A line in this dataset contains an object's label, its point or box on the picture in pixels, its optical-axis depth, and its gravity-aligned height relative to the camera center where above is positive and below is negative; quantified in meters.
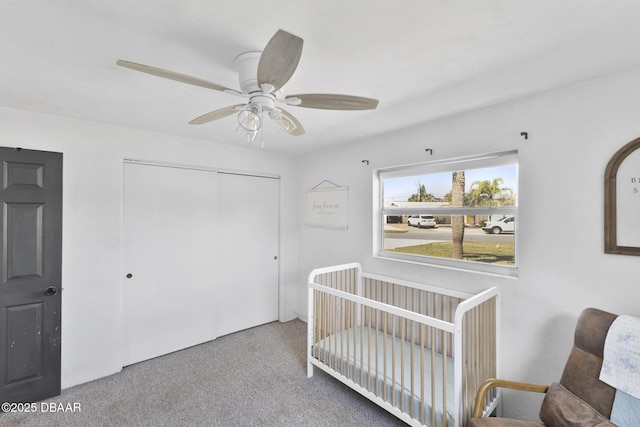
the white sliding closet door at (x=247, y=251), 3.33 -0.44
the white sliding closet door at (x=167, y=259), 2.73 -0.46
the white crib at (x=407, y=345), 1.68 -0.99
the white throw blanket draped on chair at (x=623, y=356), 1.32 -0.67
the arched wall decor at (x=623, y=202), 1.52 +0.07
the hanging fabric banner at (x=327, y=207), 3.22 +0.09
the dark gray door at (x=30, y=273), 2.12 -0.45
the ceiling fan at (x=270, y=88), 1.03 +0.56
